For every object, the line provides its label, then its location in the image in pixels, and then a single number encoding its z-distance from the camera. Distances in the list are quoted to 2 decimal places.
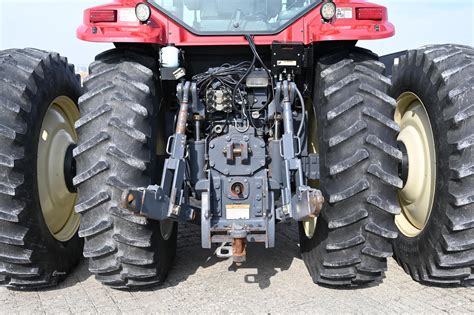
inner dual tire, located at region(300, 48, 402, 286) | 2.68
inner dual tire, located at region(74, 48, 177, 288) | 2.67
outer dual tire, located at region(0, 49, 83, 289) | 2.77
